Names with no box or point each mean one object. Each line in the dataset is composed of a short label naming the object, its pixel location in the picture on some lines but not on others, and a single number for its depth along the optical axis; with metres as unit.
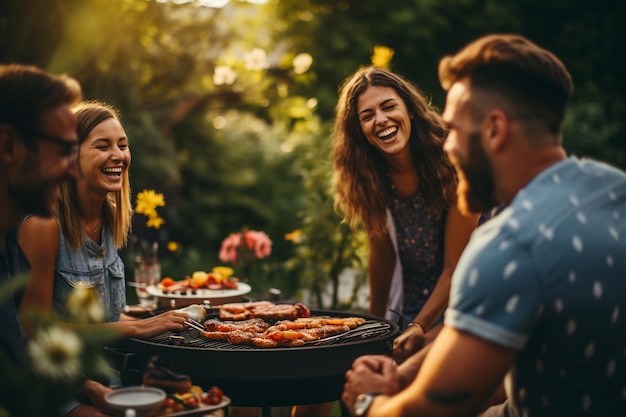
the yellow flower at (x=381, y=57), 5.79
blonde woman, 3.02
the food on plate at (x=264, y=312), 3.68
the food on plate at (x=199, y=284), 4.38
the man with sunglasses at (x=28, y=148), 2.14
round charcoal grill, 2.87
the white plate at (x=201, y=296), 4.18
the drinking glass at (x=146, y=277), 4.75
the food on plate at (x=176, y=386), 2.41
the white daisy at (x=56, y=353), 1.67
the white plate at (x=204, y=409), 2.28
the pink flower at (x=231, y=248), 5.75
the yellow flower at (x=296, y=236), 6.47
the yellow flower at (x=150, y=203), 5.00
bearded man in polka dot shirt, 1.93
